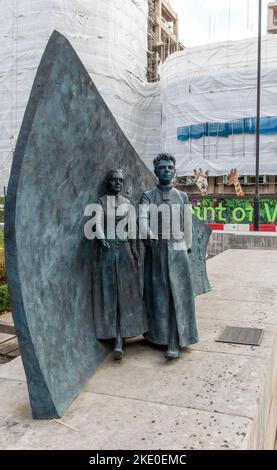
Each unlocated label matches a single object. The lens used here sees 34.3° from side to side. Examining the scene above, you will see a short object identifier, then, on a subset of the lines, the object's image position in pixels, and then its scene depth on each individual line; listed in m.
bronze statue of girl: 3.52
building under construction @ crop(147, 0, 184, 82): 35.09
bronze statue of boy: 3.64
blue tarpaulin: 22.14
